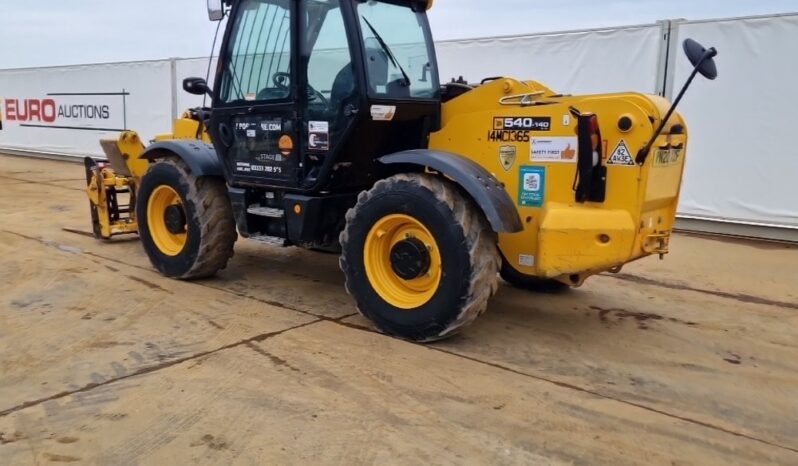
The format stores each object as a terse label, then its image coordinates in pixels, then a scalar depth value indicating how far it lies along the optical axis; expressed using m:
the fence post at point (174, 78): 15.10
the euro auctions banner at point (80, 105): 15.59
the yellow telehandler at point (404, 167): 4.25
